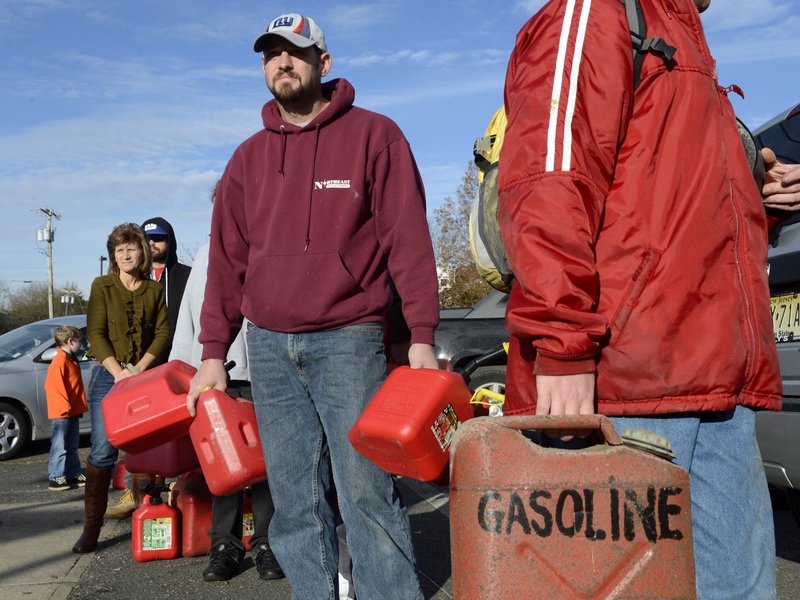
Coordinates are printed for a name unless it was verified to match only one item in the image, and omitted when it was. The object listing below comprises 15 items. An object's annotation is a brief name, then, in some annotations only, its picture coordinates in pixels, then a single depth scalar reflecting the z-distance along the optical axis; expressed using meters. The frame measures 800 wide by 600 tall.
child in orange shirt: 7.29
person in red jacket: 1.81
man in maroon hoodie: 2.86
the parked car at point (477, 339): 8.56
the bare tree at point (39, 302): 62.22
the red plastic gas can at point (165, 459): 4.38
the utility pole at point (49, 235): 57.31
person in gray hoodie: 4.33
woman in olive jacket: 4.91
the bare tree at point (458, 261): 24.00
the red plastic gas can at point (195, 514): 4.75
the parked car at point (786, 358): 3.67
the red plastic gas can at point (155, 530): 4.66
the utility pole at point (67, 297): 59.41
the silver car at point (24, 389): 9.41
